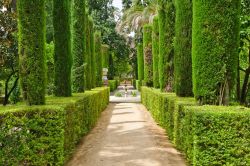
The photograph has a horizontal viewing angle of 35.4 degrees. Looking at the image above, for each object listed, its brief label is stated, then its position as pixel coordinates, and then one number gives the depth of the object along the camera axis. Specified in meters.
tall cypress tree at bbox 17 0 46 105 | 8.20
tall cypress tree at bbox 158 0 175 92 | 16.33
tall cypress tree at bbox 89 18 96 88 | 23.82
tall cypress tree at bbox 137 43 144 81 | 37.12
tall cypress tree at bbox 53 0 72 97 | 12.53
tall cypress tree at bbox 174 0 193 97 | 11.81
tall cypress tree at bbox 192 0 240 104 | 7.63
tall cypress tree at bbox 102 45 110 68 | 43.53
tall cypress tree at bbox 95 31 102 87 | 30.34
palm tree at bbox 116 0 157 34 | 39.68
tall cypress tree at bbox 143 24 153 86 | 28.31
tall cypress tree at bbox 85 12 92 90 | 19.97
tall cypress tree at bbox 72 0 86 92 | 17.02
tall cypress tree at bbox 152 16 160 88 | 22.11
